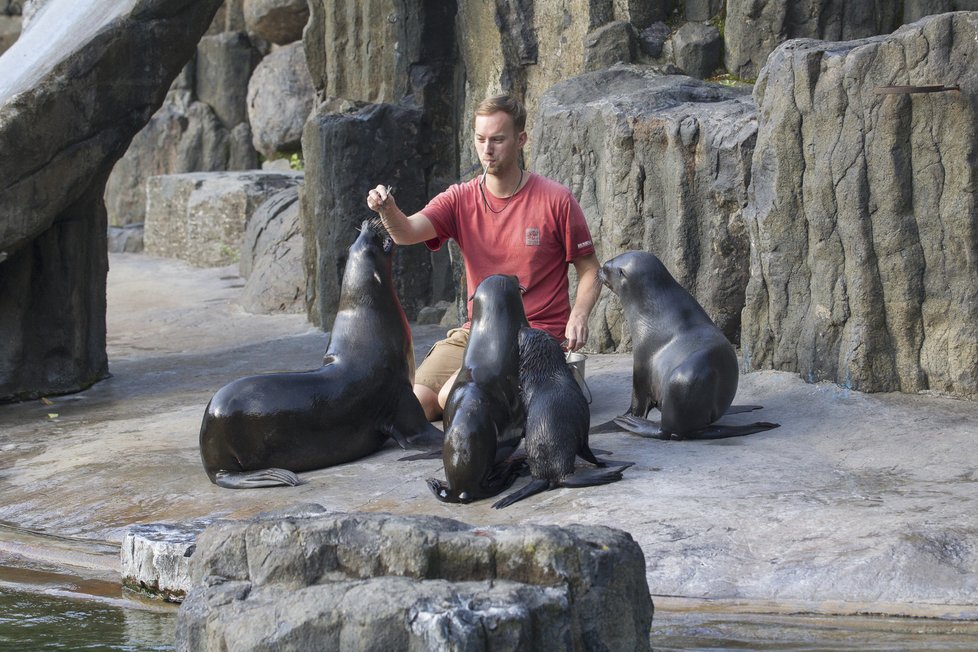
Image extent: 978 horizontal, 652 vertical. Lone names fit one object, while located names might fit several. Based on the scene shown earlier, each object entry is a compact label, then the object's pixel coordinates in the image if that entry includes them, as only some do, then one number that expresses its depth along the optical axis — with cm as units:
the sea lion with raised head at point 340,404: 950
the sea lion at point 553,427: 844
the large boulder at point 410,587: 495
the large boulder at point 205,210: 2622
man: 1015
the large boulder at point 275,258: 2023
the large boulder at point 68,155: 1343
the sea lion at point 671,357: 963
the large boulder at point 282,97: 3186
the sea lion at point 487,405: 841
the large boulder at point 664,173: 1265
